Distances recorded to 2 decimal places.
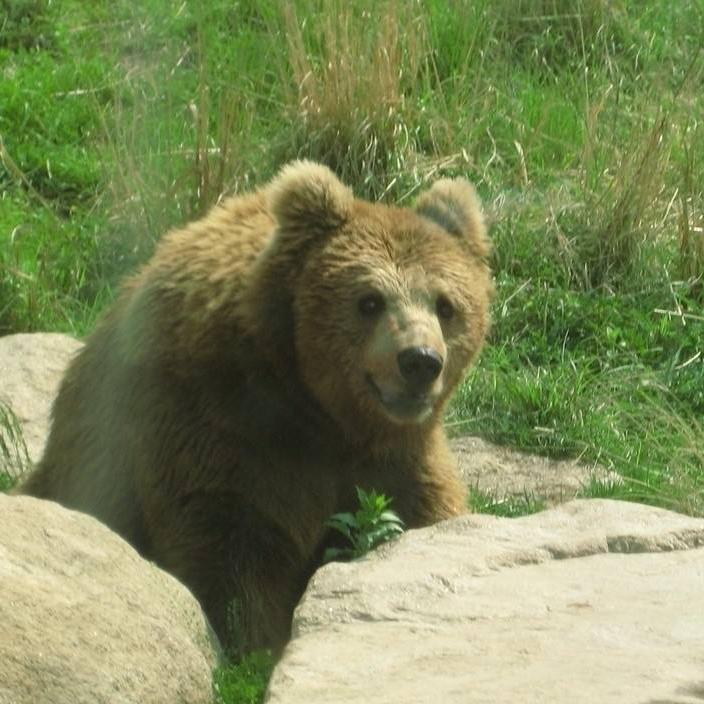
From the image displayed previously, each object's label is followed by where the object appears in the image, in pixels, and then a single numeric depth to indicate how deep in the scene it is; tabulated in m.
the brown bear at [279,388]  11.77
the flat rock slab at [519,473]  14.86
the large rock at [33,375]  15.36
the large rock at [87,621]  7.77
